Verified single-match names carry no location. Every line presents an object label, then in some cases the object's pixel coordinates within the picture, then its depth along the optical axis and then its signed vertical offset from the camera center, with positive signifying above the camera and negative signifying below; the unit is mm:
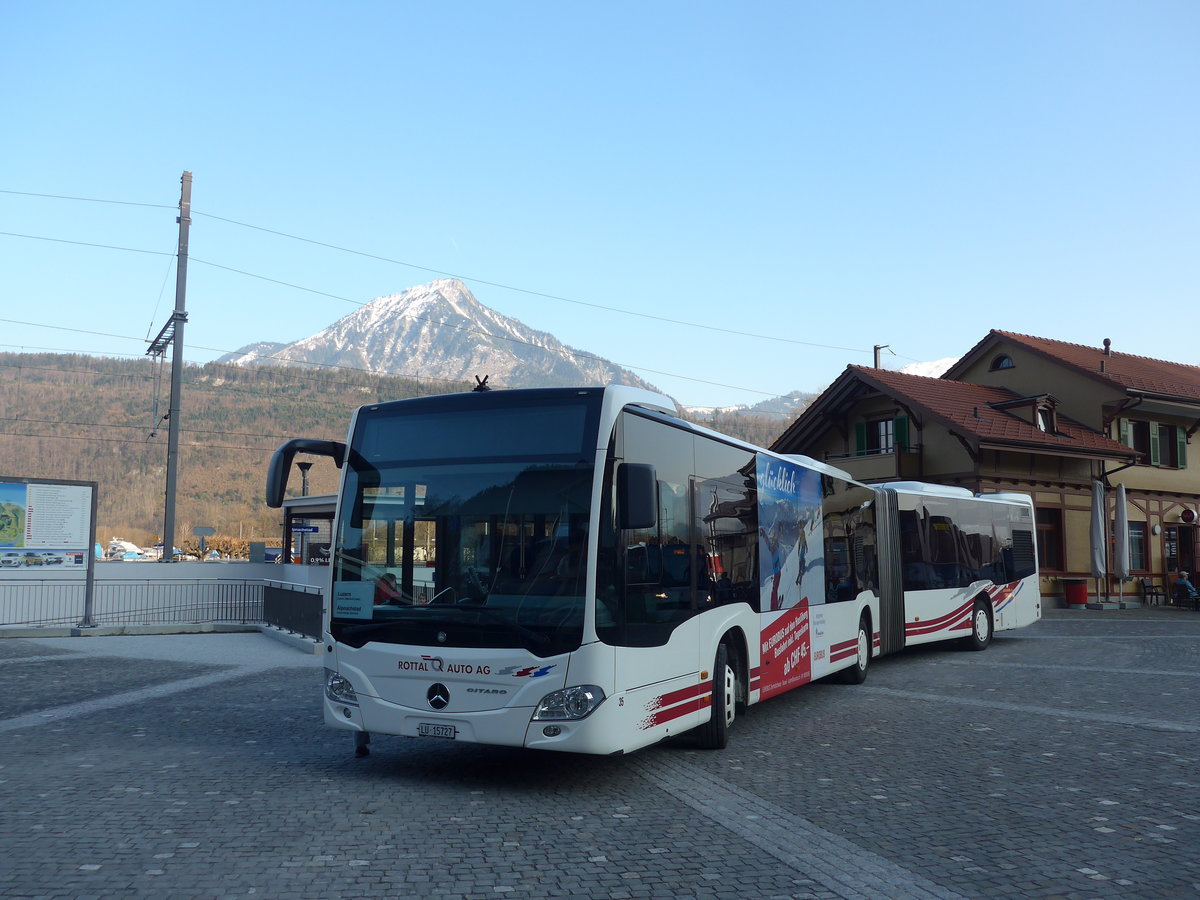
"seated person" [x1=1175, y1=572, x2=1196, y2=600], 31969 -1054
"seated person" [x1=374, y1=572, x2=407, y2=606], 7613 -295
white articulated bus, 7109 -156
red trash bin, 31375 -1156
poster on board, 19625 +500
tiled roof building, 31969 +3664
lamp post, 34312 +82
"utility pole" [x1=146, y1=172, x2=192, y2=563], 24812 +4498
